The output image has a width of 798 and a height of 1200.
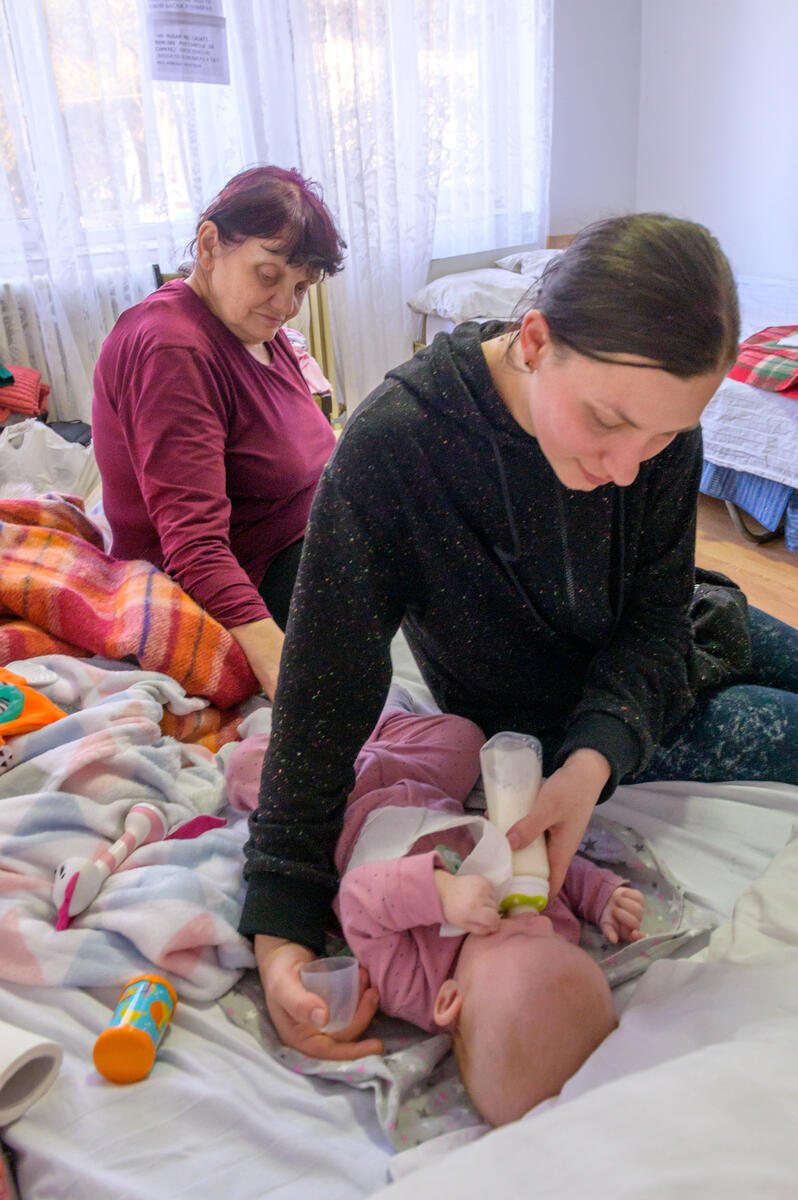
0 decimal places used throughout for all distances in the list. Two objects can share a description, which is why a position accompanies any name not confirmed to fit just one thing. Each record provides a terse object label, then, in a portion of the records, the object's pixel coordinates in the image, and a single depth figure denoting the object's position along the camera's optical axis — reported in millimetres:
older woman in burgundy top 1354
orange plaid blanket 1294
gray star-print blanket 760
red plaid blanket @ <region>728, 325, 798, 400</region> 2619
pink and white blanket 862
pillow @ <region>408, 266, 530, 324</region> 3619
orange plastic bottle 754
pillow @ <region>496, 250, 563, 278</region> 3885
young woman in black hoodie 750
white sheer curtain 2766
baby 751
